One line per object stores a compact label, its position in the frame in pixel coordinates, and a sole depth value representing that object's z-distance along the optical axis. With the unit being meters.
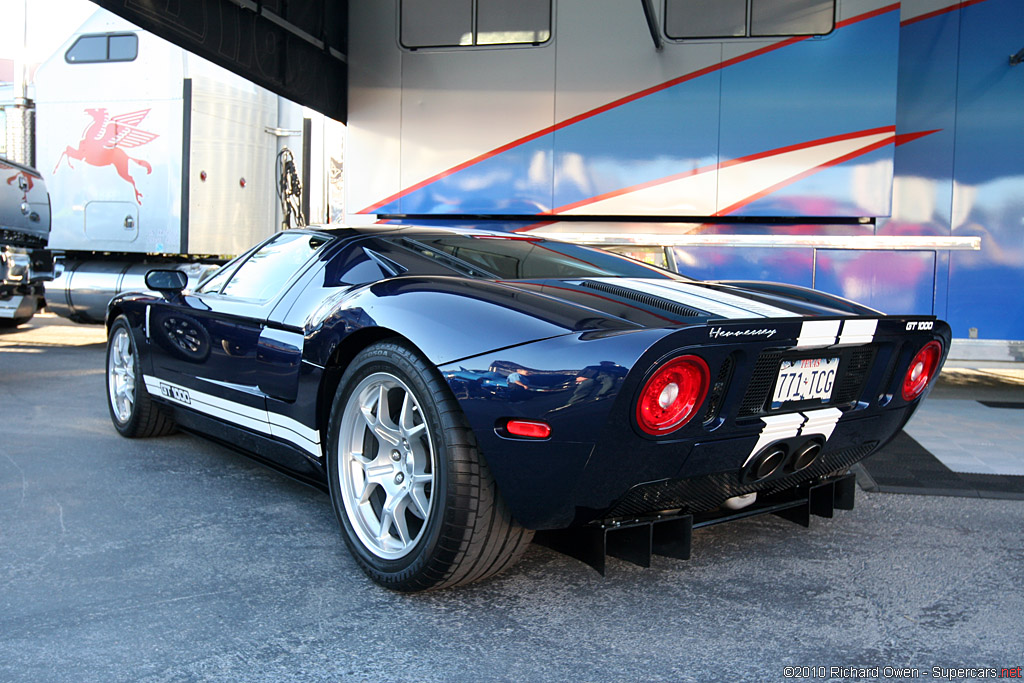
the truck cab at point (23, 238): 7.59
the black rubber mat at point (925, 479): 3.56
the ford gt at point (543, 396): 2.03
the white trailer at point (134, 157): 8.73
